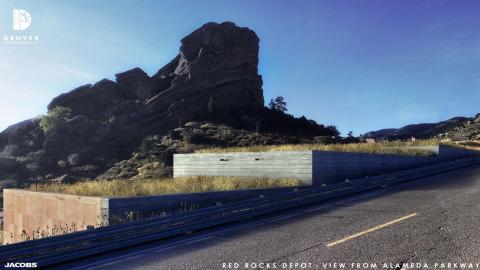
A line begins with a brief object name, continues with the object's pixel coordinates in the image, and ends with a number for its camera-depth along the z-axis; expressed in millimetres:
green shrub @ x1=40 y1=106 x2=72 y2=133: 75188
